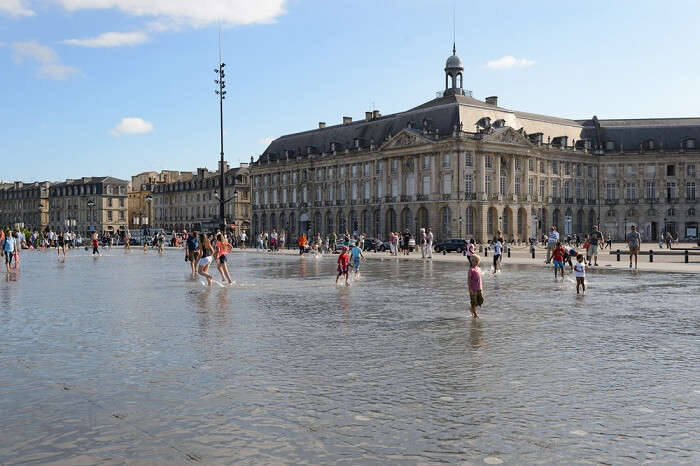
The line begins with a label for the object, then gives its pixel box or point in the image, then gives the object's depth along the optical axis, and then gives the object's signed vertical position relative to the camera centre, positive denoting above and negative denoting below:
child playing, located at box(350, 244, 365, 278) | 24.23 -0.76
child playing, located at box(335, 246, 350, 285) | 21.56 -0.86
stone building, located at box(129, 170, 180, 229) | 133.00 +6.77
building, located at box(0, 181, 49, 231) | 140.55 +6.31
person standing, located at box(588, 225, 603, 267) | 31.31 -0.51
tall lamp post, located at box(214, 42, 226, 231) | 41.03 +8.06
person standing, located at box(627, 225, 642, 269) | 30.26 -0.44
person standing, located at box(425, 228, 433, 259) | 40.22 -0.61
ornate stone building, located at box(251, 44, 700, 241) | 75.19 +7.18
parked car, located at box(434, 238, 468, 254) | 53.16 -0.95
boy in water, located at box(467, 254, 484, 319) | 13.80 -1.02
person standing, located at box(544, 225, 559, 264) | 32.69 -0.49
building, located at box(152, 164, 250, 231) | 114.19 +6.01
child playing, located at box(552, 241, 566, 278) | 23.94 -0.85
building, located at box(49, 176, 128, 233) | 129.00 +5.73
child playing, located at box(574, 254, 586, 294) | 18.80 -1.04
